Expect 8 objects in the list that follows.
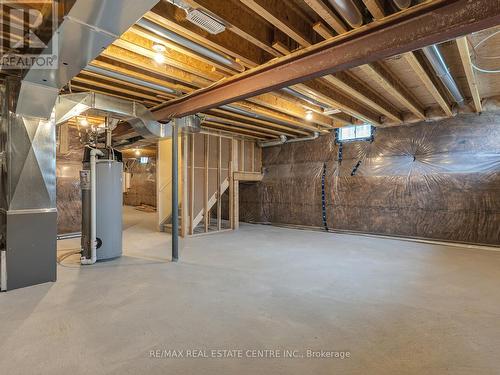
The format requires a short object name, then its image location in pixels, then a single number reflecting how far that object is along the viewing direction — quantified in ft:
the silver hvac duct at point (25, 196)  8.82
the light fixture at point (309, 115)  15.82
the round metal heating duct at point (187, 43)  6.82
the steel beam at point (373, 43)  5.67
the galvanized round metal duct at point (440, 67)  8.53
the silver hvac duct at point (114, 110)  9.89
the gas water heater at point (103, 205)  11.68
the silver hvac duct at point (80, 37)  4.61
